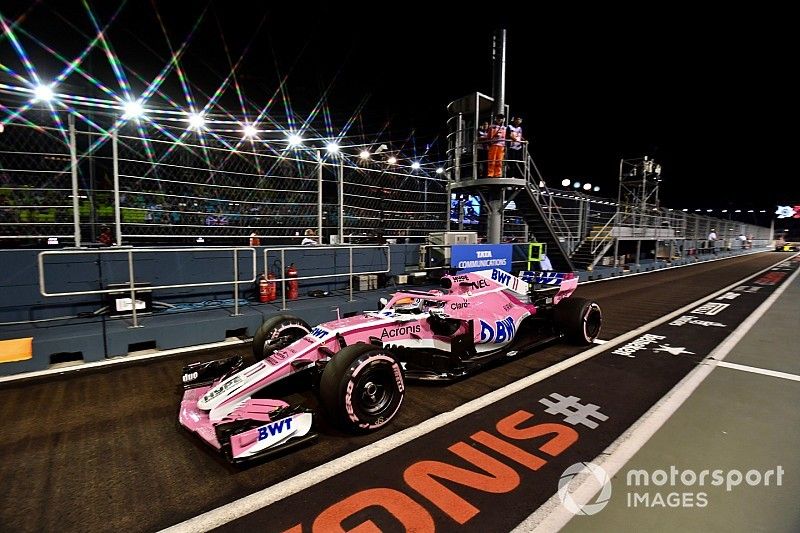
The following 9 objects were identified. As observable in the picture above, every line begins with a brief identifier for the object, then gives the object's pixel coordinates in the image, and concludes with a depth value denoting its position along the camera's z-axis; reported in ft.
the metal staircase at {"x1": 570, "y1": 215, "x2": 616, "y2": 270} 46.91
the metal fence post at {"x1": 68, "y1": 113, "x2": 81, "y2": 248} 17.76
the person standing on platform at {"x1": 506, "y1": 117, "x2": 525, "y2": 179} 35.31
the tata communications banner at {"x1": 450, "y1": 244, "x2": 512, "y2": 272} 30.81
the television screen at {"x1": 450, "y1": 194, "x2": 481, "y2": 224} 39.63
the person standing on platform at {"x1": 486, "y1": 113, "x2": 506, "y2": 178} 34.10
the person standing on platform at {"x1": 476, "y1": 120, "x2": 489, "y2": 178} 35.22
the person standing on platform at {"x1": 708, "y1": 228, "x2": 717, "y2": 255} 100.97
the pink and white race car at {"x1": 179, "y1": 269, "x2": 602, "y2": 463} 9.36
